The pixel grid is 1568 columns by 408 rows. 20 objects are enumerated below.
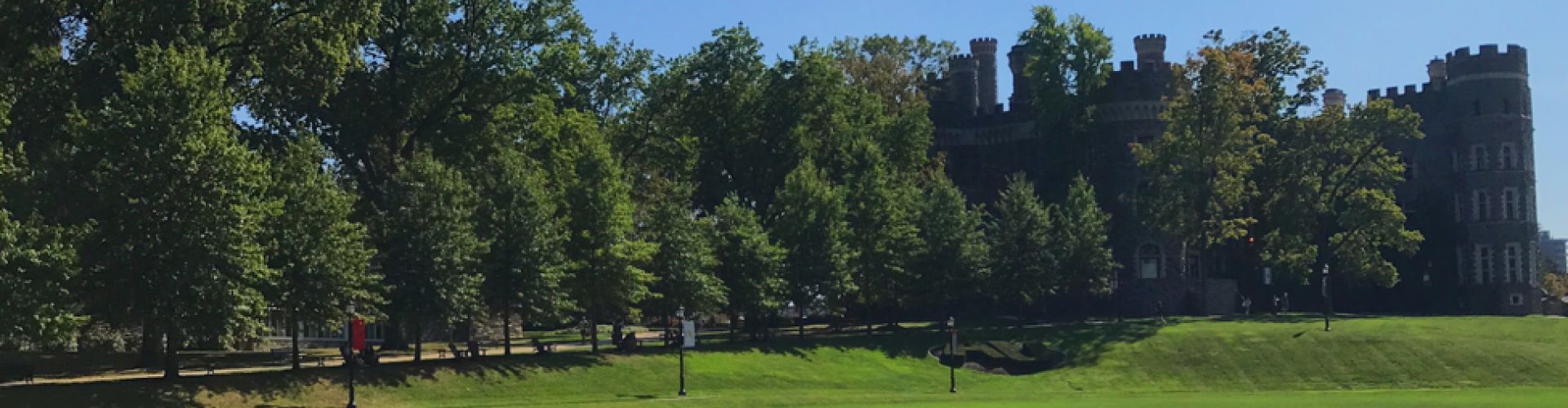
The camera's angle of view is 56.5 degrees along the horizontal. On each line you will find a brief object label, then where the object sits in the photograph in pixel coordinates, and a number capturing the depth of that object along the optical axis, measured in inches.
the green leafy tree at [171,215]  1407.5
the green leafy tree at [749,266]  2352.4
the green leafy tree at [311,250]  1583.4
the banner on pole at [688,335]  1856.5
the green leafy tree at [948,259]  2672.2
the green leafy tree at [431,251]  1793.8
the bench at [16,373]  1469.0
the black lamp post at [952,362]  1991.9
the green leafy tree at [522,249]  1936.5
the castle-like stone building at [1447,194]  3014.3
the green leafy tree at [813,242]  2485.2
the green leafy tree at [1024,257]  2714.1
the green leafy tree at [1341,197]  2773.1
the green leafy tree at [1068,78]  3100.4
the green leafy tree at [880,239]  2610.7
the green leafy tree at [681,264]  2214.6
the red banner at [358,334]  1551.4
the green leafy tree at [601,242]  2073.1
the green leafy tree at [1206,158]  2741.1
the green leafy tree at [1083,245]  2758.4
